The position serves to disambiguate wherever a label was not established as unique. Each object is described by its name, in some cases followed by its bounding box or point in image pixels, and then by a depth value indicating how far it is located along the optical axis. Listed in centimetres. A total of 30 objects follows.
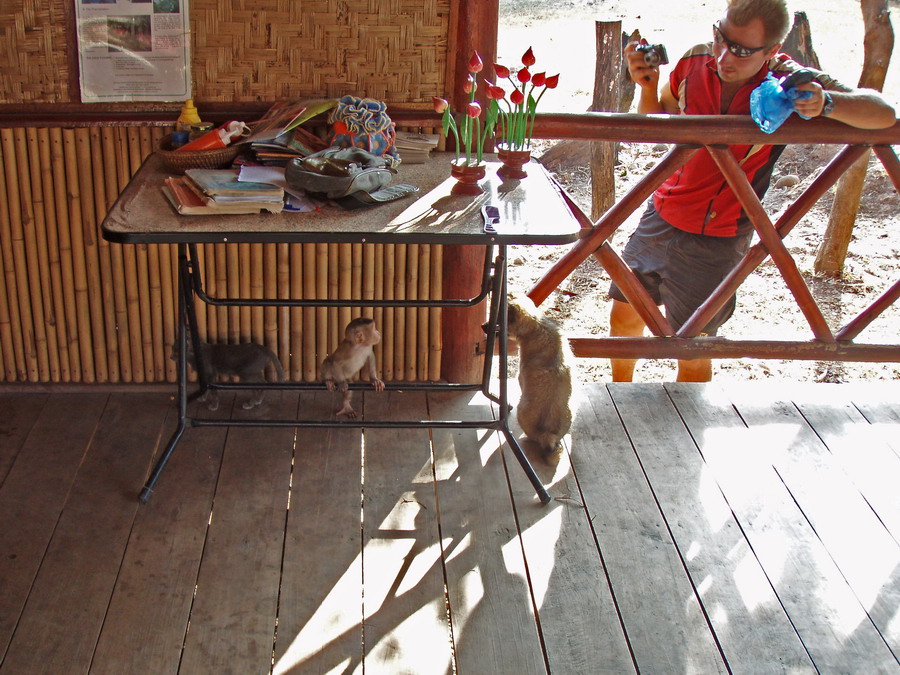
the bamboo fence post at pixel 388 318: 356
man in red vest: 314
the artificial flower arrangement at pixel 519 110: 277
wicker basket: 290
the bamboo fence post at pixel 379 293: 356
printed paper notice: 316
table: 251
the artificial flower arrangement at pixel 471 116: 273
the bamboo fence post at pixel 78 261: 334
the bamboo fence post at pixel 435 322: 356
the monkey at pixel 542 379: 319
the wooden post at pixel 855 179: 554
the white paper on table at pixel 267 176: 278
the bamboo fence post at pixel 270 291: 352
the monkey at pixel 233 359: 348
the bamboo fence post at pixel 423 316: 356
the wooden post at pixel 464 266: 326
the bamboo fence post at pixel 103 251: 335
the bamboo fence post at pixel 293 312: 352
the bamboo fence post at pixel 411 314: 357
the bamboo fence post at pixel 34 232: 333
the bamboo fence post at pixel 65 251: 334
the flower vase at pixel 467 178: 288
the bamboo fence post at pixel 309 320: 354
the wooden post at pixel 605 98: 601
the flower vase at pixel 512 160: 301
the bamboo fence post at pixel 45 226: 333
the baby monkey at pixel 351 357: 323
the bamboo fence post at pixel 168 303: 351
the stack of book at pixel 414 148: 322
